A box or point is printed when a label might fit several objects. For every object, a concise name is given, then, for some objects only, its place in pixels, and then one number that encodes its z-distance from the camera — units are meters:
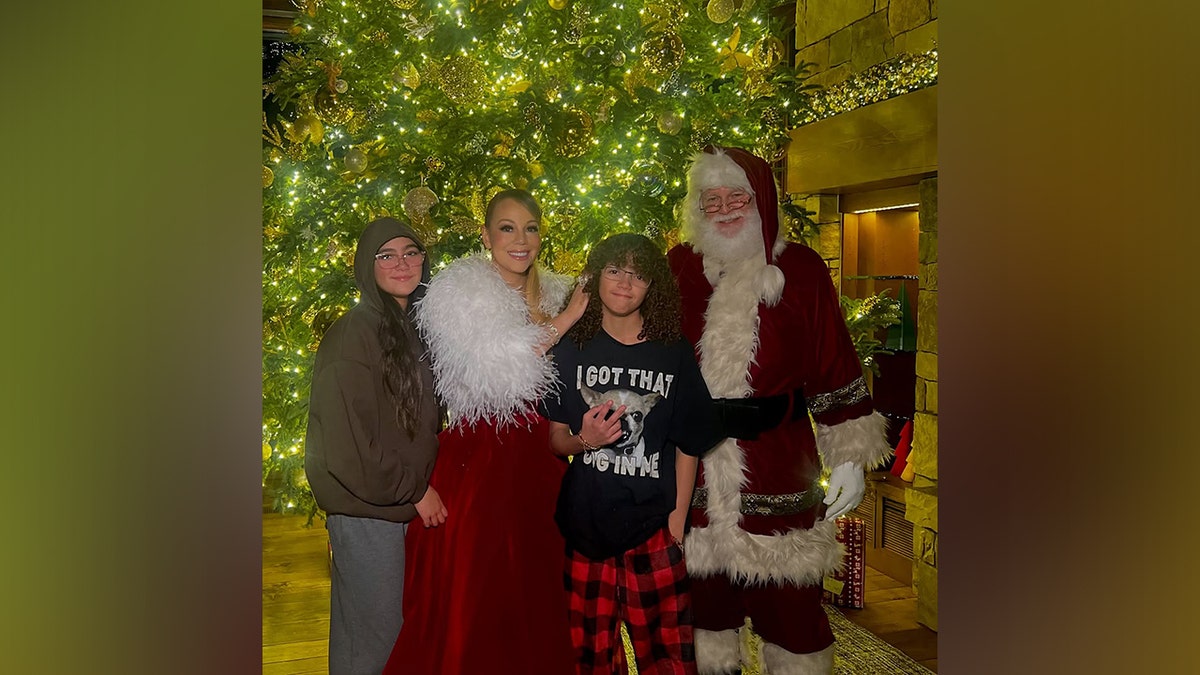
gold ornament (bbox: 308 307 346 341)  2.02
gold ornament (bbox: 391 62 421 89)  2.17
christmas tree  2.12
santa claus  1.76
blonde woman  1.60
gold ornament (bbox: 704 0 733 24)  2.21
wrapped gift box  2.86
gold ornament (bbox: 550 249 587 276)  2.11
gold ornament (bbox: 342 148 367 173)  2.10
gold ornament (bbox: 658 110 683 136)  2.19
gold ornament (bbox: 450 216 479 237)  2.07
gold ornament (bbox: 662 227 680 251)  2.31
